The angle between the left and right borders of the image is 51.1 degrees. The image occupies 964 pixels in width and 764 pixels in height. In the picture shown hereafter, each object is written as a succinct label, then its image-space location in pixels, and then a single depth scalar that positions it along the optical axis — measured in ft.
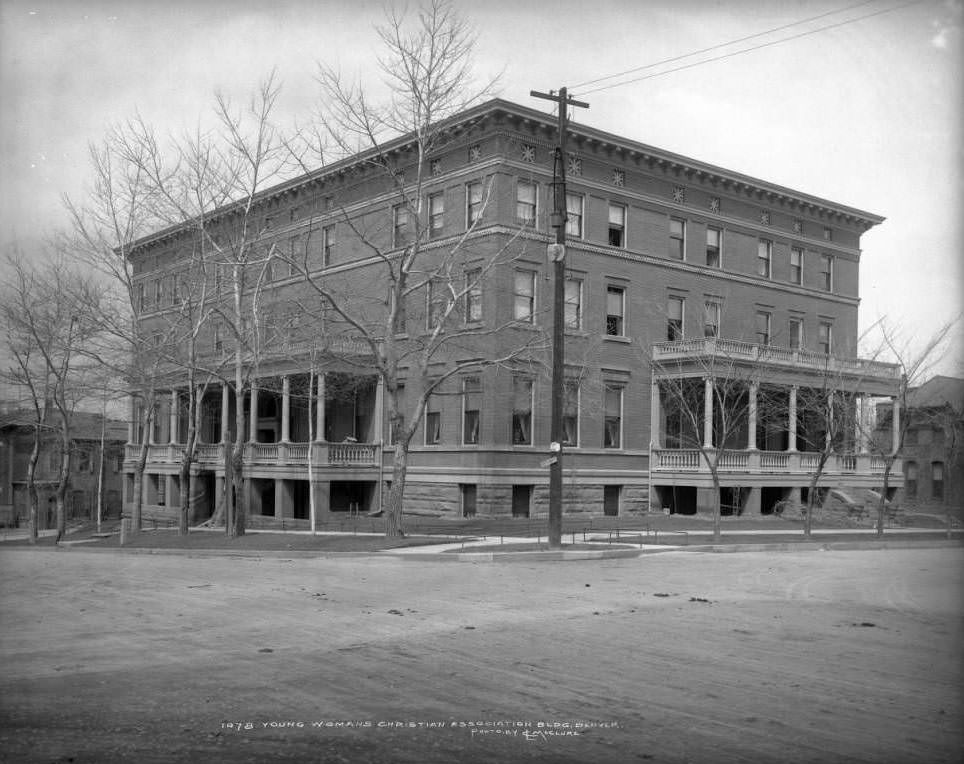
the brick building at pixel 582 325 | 118.93
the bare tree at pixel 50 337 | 113.09
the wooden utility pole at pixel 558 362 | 77.56
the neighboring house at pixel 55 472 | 221.66
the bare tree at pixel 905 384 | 104.99
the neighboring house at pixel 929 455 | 159.74
